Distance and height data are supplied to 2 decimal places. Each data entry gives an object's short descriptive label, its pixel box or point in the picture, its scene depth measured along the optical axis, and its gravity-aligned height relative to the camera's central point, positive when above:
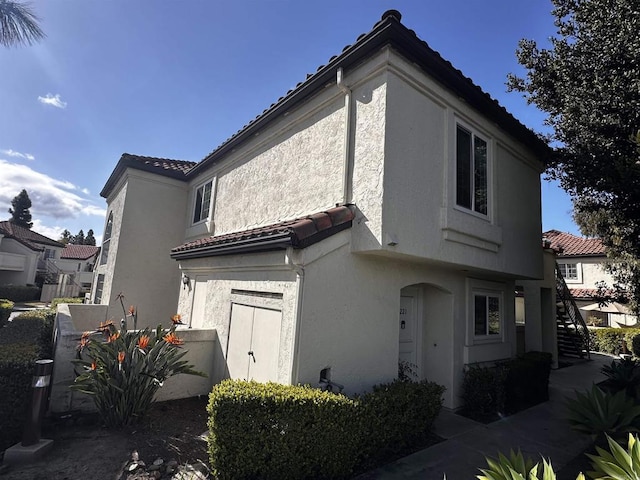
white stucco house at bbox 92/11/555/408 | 6.22 +1.54
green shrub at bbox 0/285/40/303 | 32.69 -1.28
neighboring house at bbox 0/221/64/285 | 37.03 +2.45
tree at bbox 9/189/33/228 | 63.16 +12.62
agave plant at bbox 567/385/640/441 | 5.81 -1.71
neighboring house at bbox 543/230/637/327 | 24.67 +3.04
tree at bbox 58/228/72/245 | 95.55 +12.86
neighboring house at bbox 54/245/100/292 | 53.31 +3.78
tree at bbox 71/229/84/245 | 90.69 +11.83
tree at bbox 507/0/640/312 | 7.84 +5.30
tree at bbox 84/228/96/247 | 89.62 +11.59
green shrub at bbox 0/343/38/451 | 5.34 -1.80
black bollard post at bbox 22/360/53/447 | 5.21 -1.87
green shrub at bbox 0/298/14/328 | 17.31 -1.67
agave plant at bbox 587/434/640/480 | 3.38 -1.48
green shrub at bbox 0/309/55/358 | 7.52 -1.30
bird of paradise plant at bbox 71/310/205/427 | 6.13 -1.52
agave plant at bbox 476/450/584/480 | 3.21 -1.65
